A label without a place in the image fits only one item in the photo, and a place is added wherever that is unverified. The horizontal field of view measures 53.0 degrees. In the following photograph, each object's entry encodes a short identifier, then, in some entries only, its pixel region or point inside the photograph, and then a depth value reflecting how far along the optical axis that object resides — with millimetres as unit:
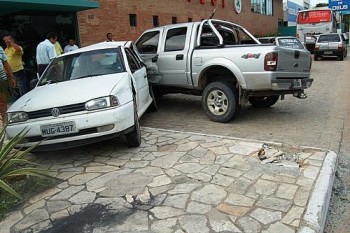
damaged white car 4707
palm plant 3934
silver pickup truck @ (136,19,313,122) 6398
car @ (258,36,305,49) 12968
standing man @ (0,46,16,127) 5292
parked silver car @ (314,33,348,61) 20938
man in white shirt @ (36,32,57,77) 8484
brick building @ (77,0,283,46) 12955
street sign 36625
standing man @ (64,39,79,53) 10537
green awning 8898
